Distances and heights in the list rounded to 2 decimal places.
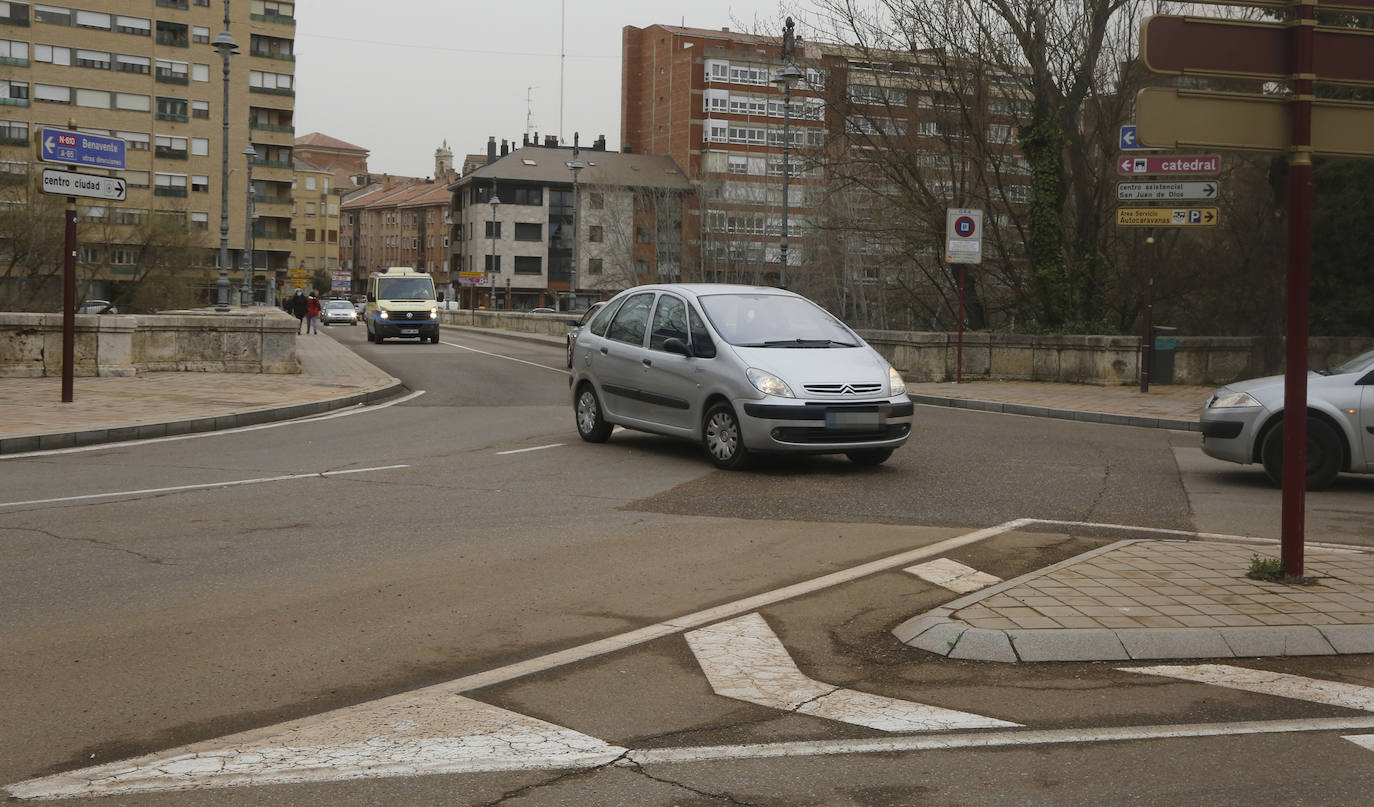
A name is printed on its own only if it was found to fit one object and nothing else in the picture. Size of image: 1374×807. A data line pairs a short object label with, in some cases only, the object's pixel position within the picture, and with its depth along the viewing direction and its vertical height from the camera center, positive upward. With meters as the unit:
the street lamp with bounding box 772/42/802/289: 30.23 +5.98
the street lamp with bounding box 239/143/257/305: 45.84 +3.04
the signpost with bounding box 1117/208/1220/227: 20.42 +2.01
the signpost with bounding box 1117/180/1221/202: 20.30 +2.40
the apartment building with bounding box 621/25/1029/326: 28.56 +5.45
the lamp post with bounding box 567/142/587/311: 54.47 +4.37
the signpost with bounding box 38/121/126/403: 16.17 +1.77
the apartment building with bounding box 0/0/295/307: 83.38 +15.67
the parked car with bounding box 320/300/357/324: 72.81 +0.98
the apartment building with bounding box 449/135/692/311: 103.62 +9.12
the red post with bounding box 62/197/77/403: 16.00 +0.28
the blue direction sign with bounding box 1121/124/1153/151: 20.17 +3.14
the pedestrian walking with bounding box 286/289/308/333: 49.91 +0.92
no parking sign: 23.44 +1.89
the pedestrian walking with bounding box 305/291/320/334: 50.44 +0.81
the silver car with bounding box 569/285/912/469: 11.53 -0.34
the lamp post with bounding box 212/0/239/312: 31.06 +2.81
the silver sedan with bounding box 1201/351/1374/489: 11.12 -0.61
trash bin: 23.05 -0.21
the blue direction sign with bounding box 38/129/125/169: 16.44 +2.19
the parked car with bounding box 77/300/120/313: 50.47 +0.78
